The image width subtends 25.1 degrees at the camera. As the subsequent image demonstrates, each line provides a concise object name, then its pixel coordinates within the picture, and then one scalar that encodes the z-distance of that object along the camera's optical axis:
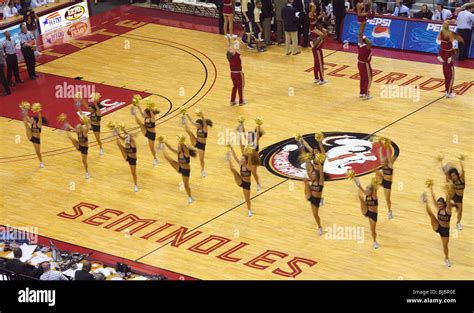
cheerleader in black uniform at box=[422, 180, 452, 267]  24.75
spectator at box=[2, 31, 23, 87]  38.62
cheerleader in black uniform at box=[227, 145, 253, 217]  27.77
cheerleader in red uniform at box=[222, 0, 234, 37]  41.53
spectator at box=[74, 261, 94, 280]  23.69
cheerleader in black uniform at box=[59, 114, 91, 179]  31.02
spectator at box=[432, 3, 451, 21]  39.41
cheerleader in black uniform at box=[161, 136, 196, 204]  28.67
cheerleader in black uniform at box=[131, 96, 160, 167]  31.57
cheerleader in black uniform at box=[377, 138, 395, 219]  27.47
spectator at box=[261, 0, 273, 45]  40.75
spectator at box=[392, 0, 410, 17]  40.38
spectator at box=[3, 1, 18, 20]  42.75
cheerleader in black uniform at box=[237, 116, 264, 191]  28.08
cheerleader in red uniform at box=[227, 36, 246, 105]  34.94
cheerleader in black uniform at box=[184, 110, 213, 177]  30.62
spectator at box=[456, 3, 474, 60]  37.88
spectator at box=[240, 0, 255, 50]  41.16
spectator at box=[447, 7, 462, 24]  38.81
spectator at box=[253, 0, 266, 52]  40.62
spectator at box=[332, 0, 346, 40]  40.47
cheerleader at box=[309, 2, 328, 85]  36.69
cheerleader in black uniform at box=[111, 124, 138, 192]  30.05
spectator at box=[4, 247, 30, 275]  24.56
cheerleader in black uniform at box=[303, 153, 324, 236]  26.81
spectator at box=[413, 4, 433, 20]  39.84
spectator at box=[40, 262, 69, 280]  24.00
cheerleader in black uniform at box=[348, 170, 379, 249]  25.69
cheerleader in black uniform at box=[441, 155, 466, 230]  26.27
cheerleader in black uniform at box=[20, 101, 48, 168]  31.83
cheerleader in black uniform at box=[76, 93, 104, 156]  32.69
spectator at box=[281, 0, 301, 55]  39.38
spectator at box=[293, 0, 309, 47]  40.53
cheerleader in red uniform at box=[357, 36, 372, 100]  35.22
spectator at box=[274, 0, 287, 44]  40.78
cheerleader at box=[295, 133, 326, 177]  27.08
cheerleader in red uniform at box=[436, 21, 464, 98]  34.31
